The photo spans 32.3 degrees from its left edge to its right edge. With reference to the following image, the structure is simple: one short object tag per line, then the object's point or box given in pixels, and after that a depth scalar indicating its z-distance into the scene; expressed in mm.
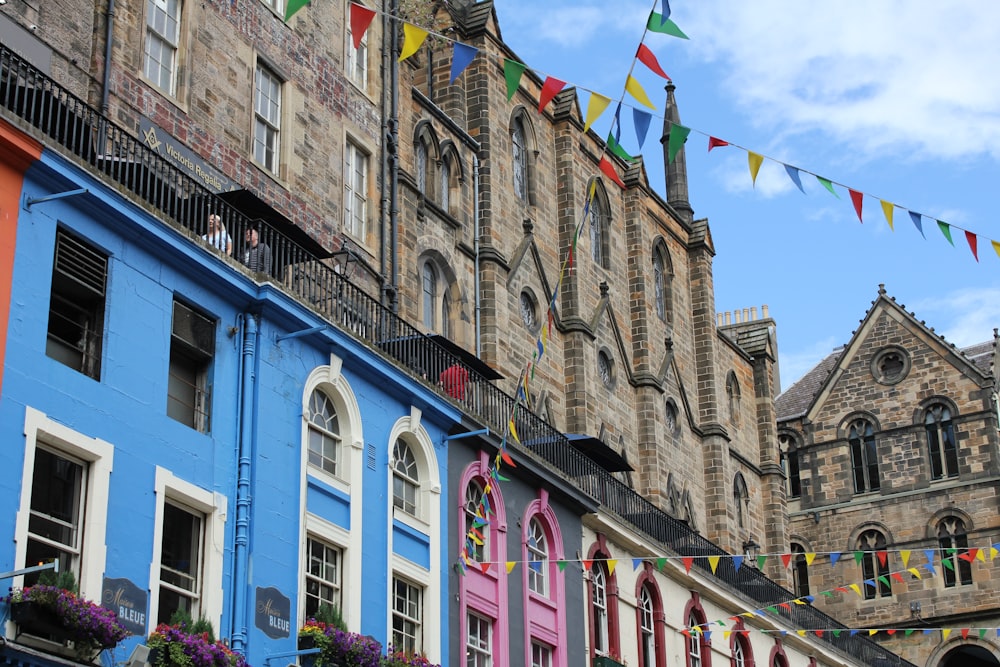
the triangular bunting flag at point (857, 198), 20531
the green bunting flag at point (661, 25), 19391
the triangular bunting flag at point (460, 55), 19469
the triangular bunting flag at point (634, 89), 19547
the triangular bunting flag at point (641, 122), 19656
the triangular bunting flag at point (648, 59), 19859
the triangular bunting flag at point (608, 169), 21172
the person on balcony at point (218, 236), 23250
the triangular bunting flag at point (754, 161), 20172
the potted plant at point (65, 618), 17750
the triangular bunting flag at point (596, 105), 19861
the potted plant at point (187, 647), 19422
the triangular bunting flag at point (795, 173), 19844
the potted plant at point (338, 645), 22391
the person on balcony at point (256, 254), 24031
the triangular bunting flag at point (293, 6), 17516
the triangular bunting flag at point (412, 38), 19266
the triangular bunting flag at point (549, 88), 19906
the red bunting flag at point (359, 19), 18703
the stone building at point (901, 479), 55000
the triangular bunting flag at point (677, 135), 19672
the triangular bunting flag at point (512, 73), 19856
